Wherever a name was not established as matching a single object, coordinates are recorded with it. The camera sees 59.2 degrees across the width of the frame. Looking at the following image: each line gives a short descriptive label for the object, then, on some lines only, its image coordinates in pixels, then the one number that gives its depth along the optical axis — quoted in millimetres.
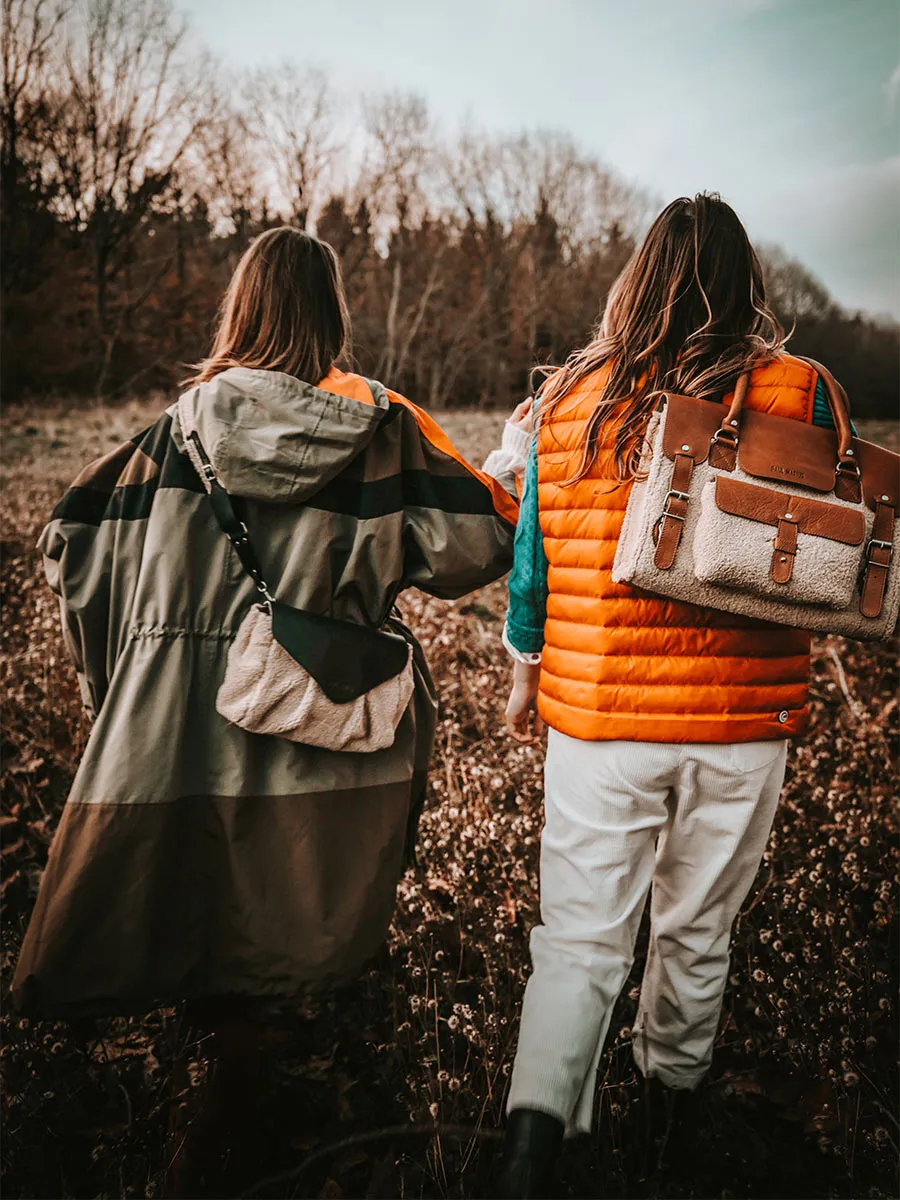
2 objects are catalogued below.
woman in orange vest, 1771
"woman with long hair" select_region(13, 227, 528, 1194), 1984
